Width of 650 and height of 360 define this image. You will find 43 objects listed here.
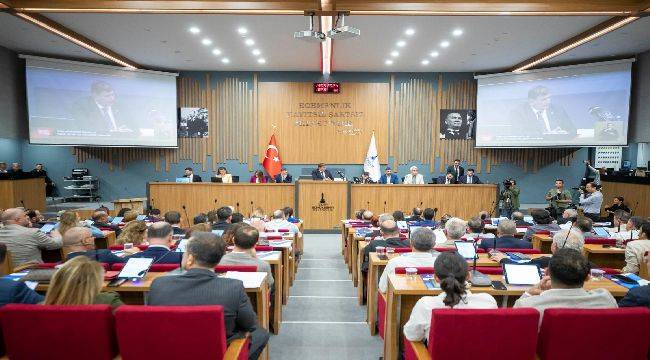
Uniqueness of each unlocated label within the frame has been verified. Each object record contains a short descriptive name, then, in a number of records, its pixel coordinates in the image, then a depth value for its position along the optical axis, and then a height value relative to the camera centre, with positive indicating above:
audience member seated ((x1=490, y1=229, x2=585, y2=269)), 3.43 -0.70
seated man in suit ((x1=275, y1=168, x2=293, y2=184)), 10.34 -0.50
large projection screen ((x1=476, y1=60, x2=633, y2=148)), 10.55 +1.51
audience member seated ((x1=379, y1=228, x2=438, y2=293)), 3.48 -0.83
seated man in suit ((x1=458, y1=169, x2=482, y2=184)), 10.49 -0.47
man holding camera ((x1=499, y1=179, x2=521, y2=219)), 10.09 -0.92
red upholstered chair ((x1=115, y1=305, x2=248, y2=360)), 1.97 -0.86
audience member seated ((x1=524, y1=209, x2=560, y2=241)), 5.62 -0.89
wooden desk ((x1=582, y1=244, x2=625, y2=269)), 4.76 -1.14
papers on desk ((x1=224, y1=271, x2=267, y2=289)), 2.97 -0.91
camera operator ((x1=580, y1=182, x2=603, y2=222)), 8.59 -0.87
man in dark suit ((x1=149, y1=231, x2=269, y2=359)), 2.27 -0.74
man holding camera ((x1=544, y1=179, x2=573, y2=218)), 9.51 -0.89
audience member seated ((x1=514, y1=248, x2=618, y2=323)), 2.26 -0.73
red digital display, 12.35 +2.19
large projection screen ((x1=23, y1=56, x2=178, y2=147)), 10.67 +1.44
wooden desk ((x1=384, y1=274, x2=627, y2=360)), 2.96 -1.01
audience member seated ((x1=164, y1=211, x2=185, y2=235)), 5.50 -0.85
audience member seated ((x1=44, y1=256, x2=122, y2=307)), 2.09 -0.66
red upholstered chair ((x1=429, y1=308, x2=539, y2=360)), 1.95 -0.84
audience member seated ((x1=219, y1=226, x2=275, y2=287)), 3.58 -0.85
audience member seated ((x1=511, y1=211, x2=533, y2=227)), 6.68 -0.98
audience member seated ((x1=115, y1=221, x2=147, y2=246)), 4.45 -0.85
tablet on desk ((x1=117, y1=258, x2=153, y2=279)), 3.12 -0.88
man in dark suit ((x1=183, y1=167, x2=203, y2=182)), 10.45 -0.48
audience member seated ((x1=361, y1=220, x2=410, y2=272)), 4.46 -0.91
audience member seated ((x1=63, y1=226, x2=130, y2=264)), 3.56 -0.80
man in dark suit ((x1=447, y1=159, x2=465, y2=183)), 11.06 -0.29
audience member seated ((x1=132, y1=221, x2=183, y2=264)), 3.59 -0.81
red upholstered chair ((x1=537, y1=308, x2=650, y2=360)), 2.01 -0.86
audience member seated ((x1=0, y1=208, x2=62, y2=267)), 4.21 -0.89
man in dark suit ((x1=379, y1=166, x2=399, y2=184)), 10.53 -0.50
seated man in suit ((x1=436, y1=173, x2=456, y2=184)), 10.21 -0.50
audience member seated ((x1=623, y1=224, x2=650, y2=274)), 3.96 -0.89
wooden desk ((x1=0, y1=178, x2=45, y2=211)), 8.91 -0.86
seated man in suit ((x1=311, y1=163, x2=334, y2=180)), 10.58 -0.39
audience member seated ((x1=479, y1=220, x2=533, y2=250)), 4.59 -0.91
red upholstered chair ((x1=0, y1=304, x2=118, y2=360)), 2.00 -0.88
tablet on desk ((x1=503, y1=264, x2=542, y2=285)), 3.09 -0.87
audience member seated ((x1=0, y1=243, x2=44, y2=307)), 2.23 -0.77
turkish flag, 12.06 -0.07
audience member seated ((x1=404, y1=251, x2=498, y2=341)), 2.23 -0.80
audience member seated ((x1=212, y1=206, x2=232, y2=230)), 5.41 -0.85
